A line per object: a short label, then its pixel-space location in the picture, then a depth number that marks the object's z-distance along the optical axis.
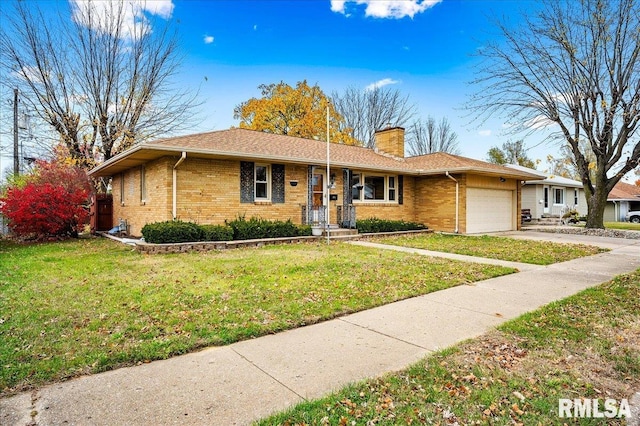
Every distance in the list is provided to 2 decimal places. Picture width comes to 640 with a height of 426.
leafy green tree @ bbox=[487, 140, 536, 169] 46.34
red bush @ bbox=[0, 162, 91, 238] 12.70
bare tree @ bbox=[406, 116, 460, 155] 39.78
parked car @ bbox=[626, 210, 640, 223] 32.97
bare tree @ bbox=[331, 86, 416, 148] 35.09
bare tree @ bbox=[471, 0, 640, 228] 15.38
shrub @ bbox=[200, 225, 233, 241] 11.02
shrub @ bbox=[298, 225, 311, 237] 13.02
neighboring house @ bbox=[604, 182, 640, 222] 35.41
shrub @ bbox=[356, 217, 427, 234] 14.73
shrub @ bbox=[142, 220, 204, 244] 10.25
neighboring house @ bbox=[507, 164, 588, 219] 26.30
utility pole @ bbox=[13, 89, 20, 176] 18.03
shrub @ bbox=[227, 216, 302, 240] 11.77
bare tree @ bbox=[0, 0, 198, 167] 17.81
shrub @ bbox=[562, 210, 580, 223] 25.98
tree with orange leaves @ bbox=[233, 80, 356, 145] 28.98
